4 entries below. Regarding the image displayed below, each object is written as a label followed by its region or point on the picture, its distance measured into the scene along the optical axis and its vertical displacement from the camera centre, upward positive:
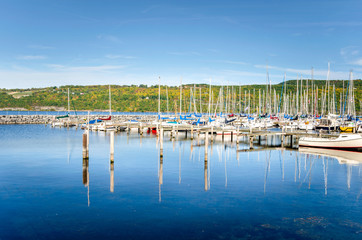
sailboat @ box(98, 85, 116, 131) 63.78 -3.82
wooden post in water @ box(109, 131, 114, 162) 25.34 -3.13
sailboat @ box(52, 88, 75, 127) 79.23 -3.80
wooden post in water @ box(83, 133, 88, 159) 27.01 -3.50
